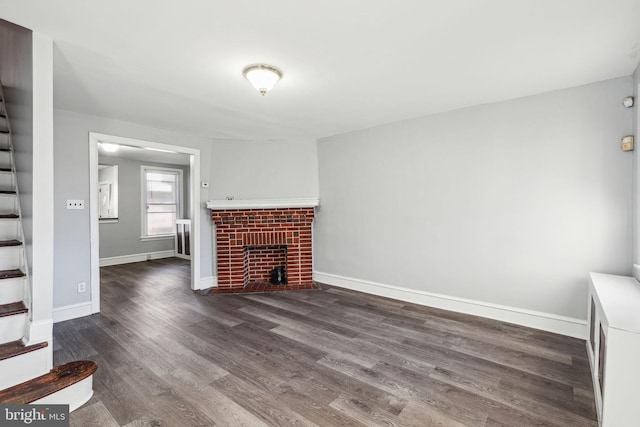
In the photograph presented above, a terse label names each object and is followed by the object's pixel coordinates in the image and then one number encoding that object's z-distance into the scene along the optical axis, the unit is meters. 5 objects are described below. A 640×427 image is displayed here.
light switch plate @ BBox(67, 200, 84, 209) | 3.29
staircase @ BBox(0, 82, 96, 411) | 1.69
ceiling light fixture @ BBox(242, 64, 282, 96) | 2.32
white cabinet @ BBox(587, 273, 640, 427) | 1.48
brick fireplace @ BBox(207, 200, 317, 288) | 4.45
